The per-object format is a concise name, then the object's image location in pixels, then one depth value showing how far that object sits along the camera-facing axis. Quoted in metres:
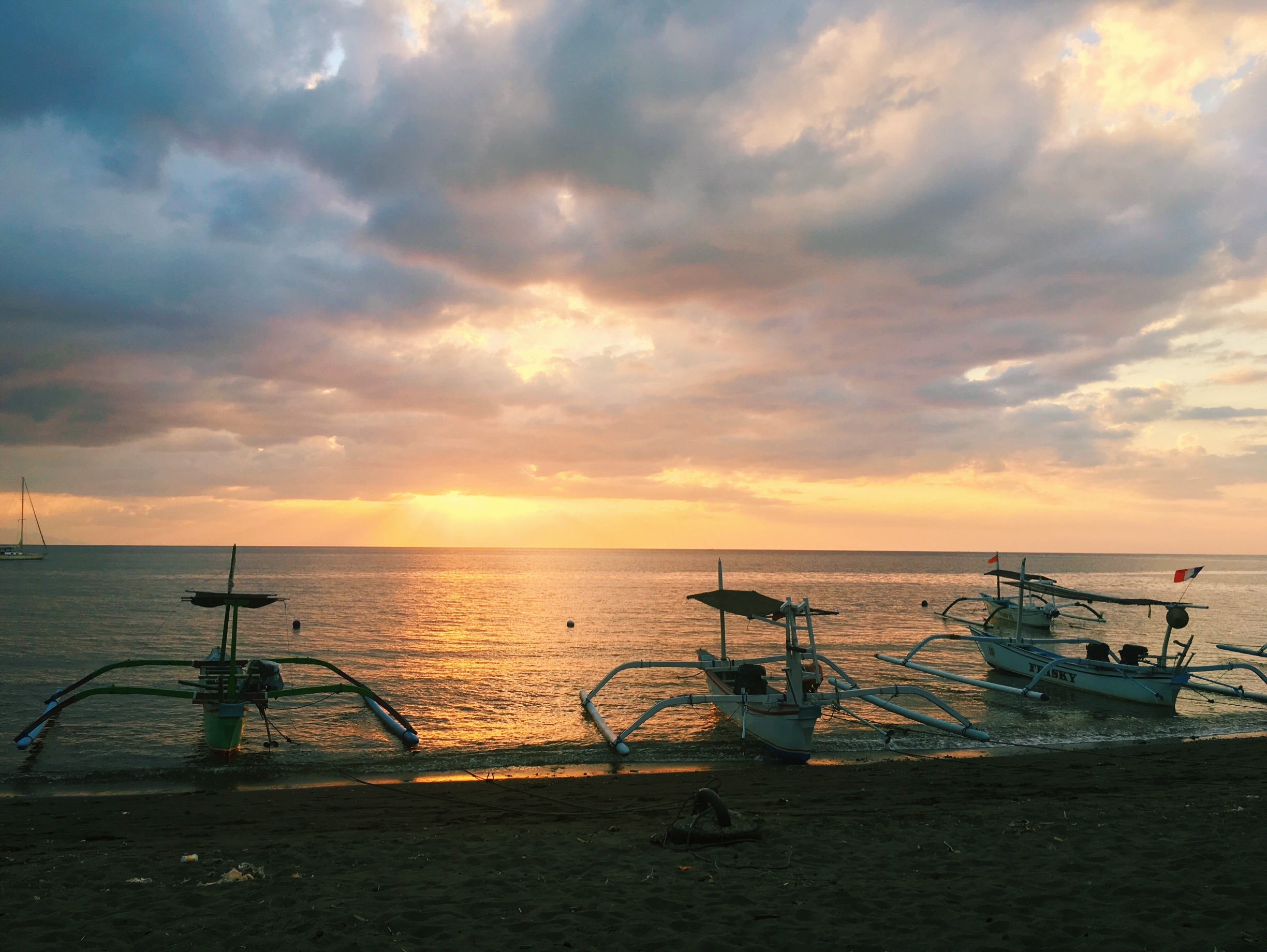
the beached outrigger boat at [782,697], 16.36
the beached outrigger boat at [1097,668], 22.94
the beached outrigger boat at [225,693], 16.70
